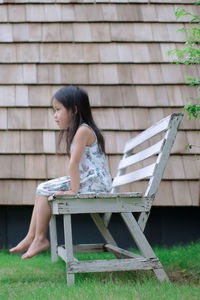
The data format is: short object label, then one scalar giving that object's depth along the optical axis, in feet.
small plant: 7.99
